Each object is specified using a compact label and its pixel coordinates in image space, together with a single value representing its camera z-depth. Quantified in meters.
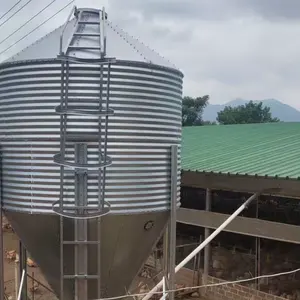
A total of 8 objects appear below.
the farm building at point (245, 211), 10.19
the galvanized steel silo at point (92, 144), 5.50
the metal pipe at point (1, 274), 6.21
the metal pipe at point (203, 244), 6.64
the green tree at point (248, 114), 52.50
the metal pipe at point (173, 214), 6.07
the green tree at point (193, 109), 47.56
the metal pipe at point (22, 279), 7.79
